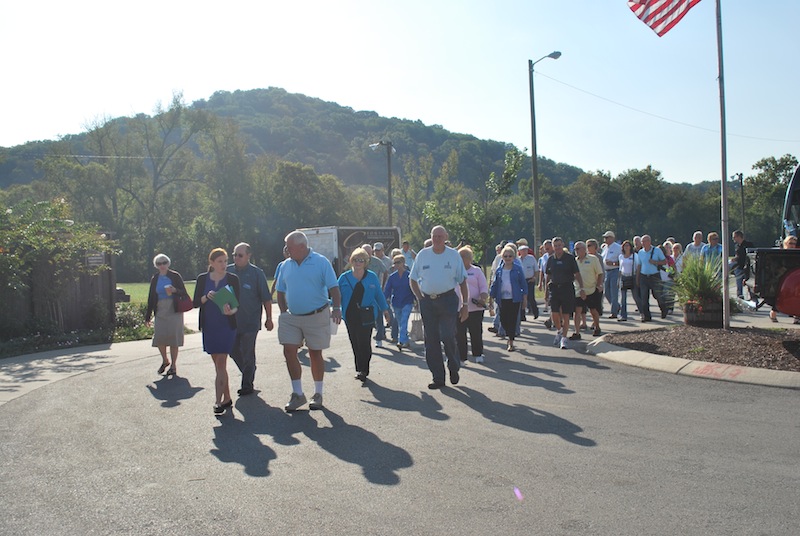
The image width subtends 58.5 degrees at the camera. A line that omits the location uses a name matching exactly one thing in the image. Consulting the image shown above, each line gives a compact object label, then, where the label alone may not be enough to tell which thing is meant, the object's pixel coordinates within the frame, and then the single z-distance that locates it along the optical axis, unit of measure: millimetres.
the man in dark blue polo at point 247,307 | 8688
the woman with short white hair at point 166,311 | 10469
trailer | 34062
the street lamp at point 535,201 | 24938
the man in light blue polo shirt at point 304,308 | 7840
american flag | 10698
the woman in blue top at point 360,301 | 9602
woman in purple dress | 7621
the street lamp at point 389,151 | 37406
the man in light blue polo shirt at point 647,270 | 15398
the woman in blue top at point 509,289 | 11828
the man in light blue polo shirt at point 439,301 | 8891
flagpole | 10945
